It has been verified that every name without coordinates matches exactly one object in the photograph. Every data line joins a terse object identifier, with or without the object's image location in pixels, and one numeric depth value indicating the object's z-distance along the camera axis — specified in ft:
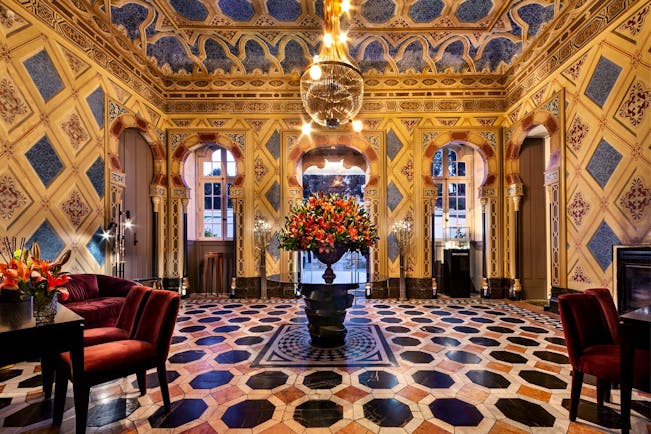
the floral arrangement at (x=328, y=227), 12.90
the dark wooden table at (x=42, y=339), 6.09
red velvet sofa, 12.71
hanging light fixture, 12.79
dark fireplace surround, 12.45
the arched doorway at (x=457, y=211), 26.35
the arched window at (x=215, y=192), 27.94
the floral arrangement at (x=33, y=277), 6.72
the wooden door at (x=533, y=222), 22.99
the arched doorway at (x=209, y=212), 26.76
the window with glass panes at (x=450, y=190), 28.02
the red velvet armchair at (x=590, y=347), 7.17
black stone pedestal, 13.16
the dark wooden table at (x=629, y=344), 6.30
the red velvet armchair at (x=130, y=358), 6.99
